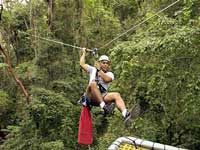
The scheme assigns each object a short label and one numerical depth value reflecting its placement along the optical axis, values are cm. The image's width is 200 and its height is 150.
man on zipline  643
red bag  724
